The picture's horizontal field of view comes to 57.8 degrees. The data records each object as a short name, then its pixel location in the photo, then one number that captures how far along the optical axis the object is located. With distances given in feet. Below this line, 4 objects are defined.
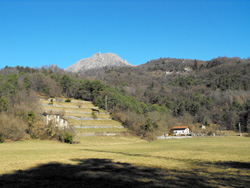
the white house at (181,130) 320.95
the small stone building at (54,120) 164.14
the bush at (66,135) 150.99
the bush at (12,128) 141.02
